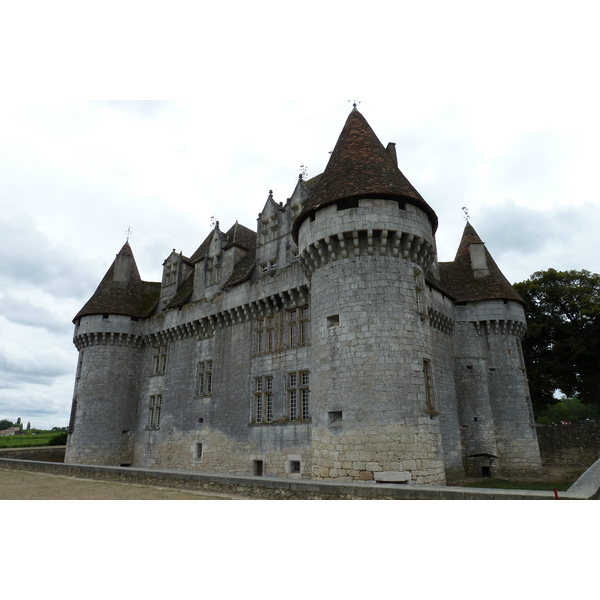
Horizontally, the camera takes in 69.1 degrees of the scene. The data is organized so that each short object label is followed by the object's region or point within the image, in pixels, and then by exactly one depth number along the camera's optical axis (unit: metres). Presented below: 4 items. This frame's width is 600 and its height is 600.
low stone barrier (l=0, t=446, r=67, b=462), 28.27
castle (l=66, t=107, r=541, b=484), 12.86
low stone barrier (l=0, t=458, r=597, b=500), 7.93
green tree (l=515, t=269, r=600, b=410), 27.25
